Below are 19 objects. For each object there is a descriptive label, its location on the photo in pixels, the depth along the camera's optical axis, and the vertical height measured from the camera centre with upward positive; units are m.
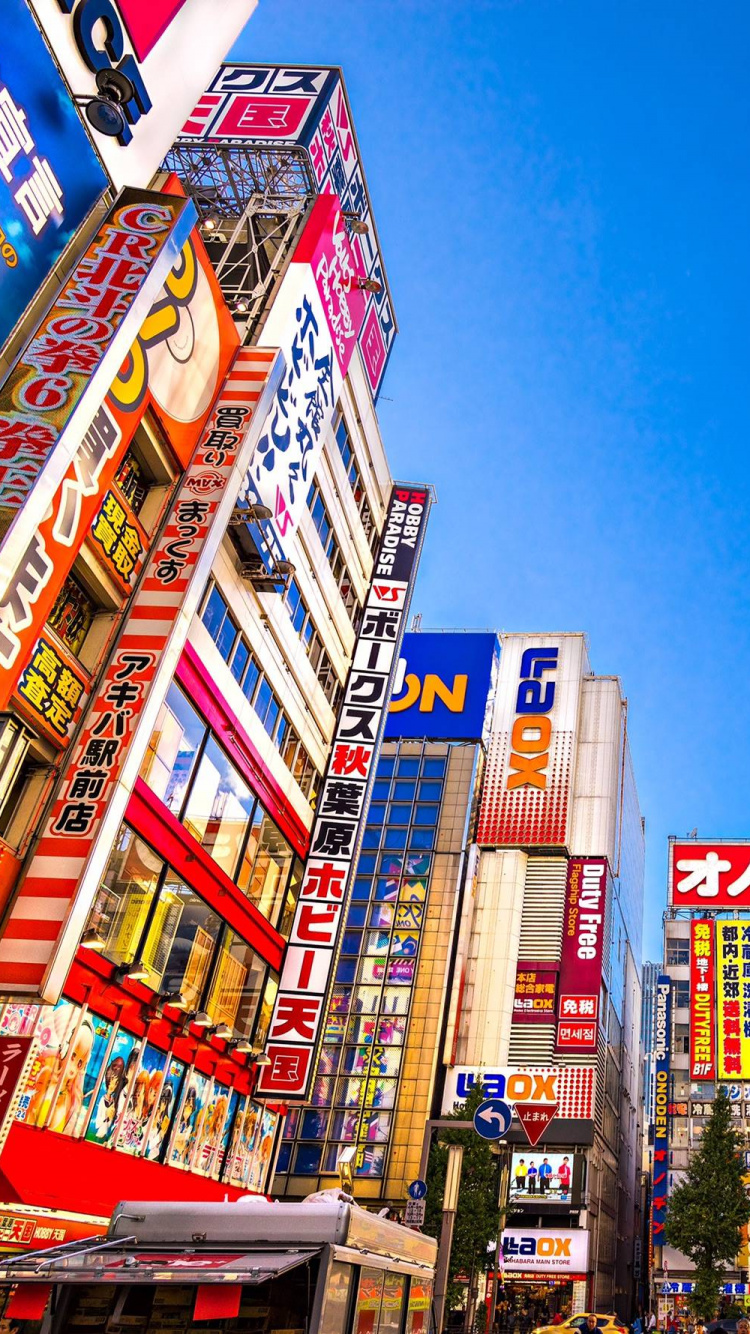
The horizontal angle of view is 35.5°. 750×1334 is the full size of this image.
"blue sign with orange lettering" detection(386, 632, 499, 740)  82.00 +48.76
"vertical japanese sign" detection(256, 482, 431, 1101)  33.25 +18.08
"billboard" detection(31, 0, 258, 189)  21.17 +22.59
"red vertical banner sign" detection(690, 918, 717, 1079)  80.56 +33.33
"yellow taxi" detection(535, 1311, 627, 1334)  34.67 +6.20
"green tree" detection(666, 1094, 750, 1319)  63.34 +17.07
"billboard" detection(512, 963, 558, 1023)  84.69 +32.58
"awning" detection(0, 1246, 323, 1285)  9.78 +1.45
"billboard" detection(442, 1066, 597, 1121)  64.25 +23.79
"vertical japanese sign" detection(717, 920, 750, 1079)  80.19 +33.96
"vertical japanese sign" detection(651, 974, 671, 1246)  90.75 +31.12
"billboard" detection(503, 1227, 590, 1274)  76.81 +16.34
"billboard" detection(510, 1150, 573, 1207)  79.44 +20.85
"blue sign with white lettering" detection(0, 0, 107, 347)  19.23 +17.68
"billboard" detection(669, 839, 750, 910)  94.50 +46.98
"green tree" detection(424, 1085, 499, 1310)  50.28 +12.13
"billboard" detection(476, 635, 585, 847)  91.56 +53.87
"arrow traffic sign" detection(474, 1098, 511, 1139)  25.60 +7.62
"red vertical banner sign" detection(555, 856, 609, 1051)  84.38 +36.14
